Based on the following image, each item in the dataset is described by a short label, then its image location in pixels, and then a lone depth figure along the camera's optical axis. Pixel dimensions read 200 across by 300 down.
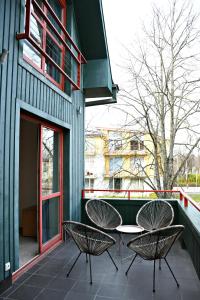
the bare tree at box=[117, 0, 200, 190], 8.22
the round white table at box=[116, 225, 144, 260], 3.72
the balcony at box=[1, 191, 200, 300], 2.53
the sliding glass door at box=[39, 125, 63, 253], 3.63
